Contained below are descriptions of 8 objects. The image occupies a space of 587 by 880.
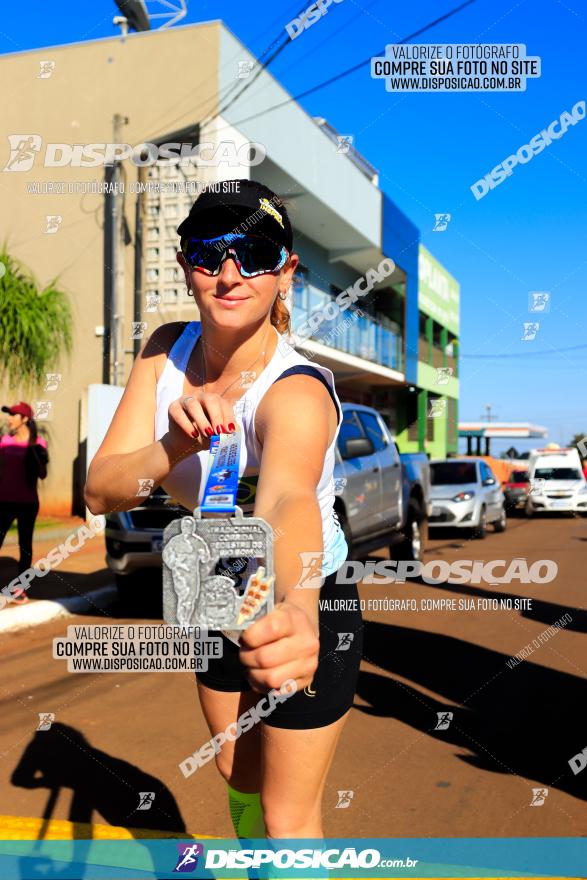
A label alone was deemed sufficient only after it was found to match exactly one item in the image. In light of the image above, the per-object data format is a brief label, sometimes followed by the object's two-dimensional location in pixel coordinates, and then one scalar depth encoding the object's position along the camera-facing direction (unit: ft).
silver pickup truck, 26.55
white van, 74.95
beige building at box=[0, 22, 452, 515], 48.62
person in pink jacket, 26.63
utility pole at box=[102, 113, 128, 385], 48.73
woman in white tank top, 4.41
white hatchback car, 51.49
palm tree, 47.91
